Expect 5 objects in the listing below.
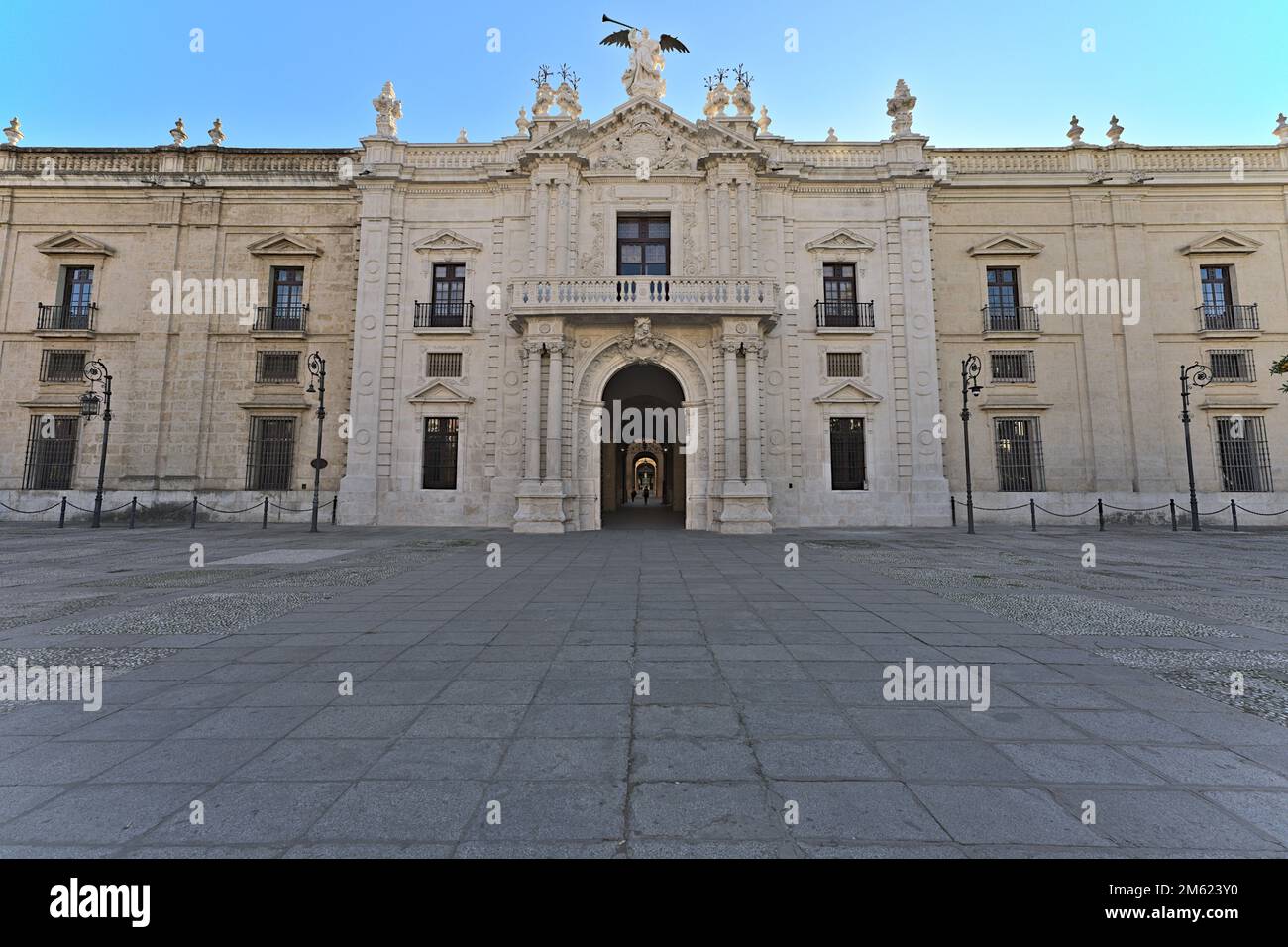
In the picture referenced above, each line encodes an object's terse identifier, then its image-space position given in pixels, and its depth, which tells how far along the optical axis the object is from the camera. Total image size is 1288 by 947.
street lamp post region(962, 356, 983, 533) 15.85
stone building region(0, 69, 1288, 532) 18.11
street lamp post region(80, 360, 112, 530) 16.72
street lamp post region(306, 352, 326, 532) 15.59
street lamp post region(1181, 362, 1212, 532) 16.83
